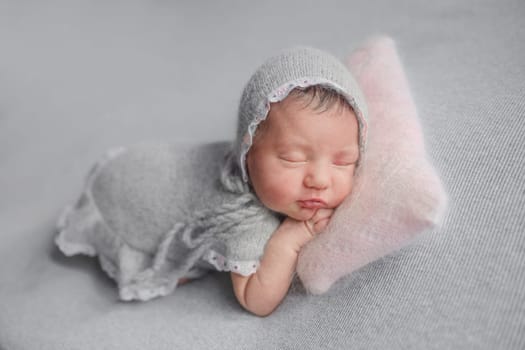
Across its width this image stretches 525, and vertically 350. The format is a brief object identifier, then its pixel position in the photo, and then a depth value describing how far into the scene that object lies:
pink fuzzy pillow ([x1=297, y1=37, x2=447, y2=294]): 0.82
